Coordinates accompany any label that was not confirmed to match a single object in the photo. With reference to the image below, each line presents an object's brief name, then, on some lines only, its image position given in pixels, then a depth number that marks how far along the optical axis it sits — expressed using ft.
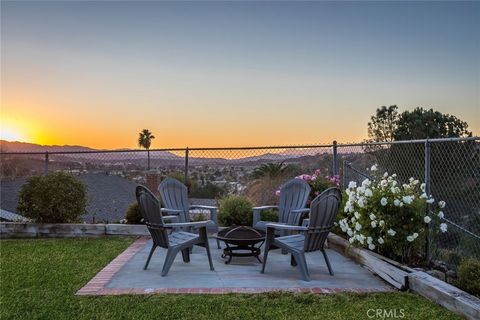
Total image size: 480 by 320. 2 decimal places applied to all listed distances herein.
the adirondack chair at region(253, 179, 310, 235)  20.58
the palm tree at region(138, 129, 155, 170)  88.69
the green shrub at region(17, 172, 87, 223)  25.35
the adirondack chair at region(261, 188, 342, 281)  15.79
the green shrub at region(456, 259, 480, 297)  13.11
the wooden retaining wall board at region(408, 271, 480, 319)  11.57
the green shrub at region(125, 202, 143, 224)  26.40
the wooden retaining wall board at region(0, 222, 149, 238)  25.35
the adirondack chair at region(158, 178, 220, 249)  21.18
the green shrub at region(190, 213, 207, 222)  25.91
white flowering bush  16.03
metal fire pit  18.53
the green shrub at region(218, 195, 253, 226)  25.53
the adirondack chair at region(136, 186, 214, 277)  16.47
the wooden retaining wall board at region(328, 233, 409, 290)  14.79
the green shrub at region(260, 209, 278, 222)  24.82
